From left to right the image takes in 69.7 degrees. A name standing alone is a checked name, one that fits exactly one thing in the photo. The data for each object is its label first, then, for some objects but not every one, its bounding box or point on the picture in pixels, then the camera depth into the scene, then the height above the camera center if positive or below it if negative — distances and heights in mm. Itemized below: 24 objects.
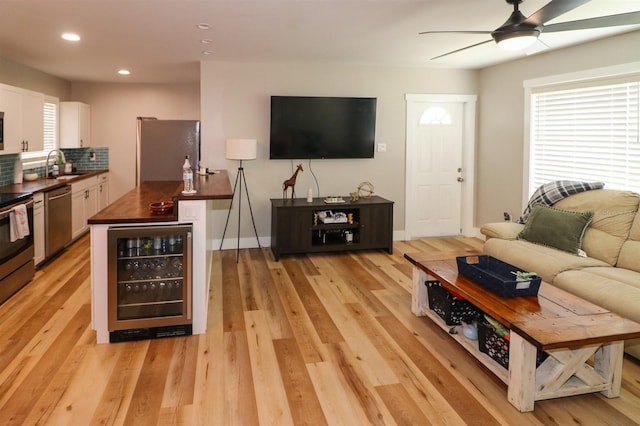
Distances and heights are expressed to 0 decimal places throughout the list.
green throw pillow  3951 -366
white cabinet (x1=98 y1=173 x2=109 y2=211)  7246 -151
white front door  6449 +281
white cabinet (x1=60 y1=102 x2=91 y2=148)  6895 +849
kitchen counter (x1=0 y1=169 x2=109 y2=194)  4928 -61
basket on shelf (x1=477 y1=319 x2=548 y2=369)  2643 -947
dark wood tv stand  5465 -527
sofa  3176 -513
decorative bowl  3314 -192
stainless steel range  3928 -661
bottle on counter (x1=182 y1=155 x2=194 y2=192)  3396 +6
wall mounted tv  5785 +728
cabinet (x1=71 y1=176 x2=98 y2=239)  6061 -313
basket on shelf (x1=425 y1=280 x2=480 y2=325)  3227 -875
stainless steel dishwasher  5113 -454
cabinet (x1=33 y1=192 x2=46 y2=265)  4812 -508
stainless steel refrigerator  6359 +480
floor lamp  5258 +384
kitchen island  3123 -366
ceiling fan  2594 +982
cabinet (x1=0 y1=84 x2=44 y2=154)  4823 +687
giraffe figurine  5680 +3
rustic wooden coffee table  2283 -763
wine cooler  3168 -731
